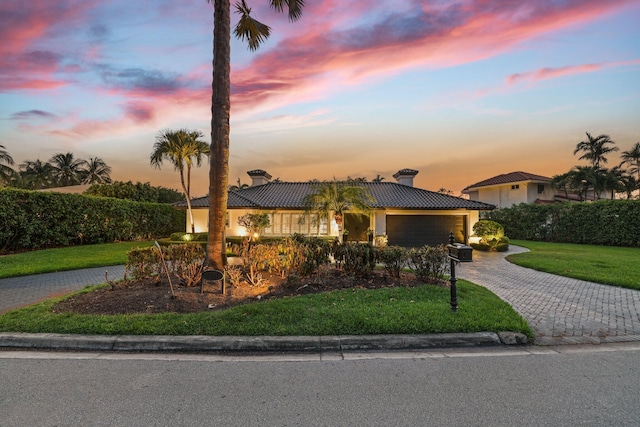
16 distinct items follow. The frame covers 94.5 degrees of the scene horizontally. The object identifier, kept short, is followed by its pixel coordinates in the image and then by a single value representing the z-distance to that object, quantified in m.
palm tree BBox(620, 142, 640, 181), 32.62
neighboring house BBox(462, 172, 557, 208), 31.81
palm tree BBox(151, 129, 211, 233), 19.80
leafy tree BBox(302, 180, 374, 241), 16.48
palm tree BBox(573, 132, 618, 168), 31.52
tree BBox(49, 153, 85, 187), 39.50
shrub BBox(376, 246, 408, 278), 7.27
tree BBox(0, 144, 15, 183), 22.61
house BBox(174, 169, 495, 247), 18.80
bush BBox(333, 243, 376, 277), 7.39
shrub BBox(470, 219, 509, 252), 16.69
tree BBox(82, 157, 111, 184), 41.25
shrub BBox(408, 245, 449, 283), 7.20
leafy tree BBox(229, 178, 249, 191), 44.46
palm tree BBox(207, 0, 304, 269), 6.73
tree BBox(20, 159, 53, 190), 34.00
